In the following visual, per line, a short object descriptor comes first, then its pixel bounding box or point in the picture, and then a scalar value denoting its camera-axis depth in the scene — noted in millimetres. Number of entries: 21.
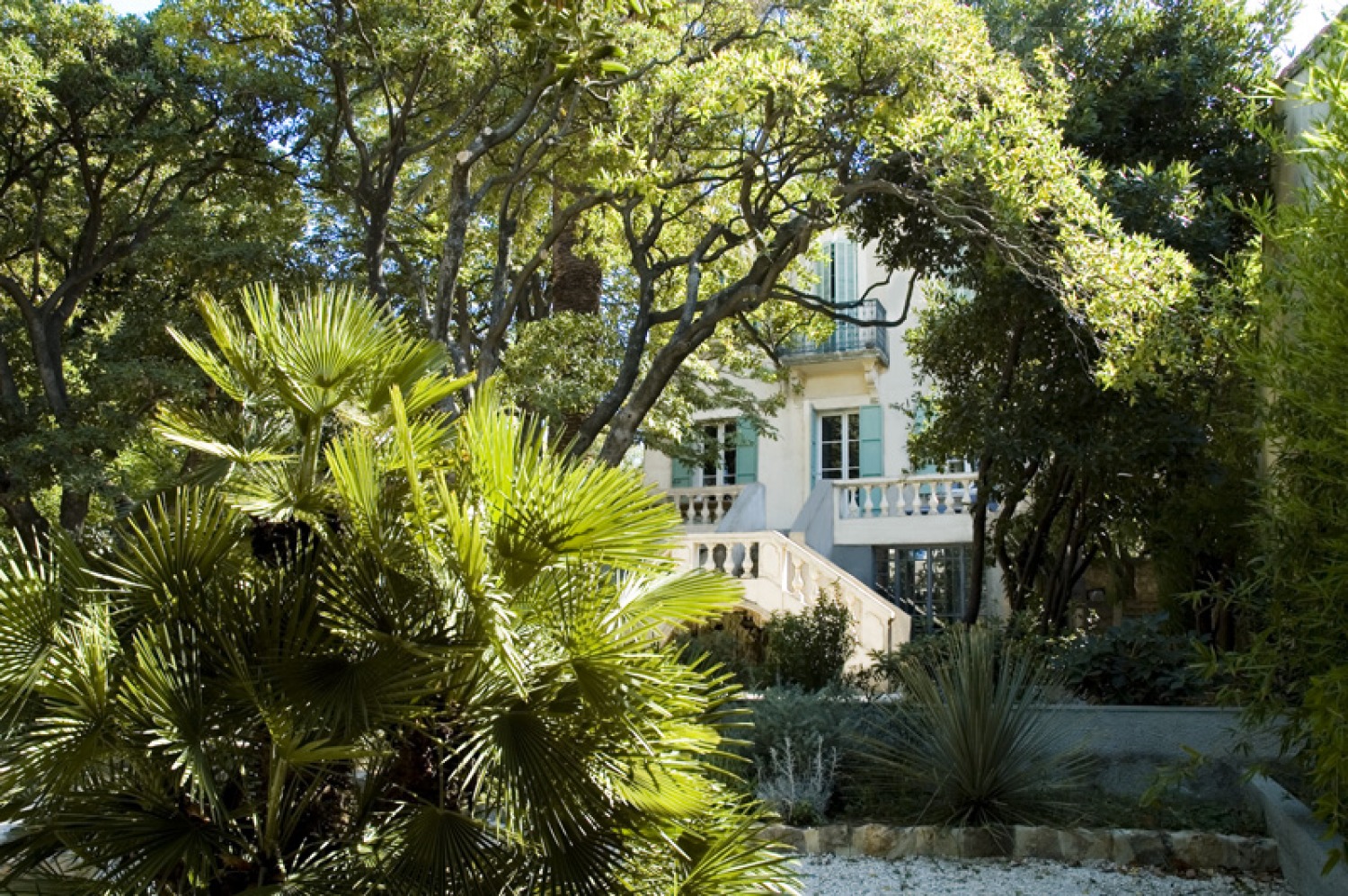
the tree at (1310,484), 4211
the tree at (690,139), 9133
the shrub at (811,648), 11391
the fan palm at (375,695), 3236
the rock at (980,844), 6484
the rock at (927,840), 6574
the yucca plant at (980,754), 6723
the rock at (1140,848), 6246
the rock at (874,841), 6664
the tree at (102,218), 12977
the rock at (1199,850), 6148
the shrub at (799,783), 7039
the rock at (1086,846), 6324
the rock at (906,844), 6609
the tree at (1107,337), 10297
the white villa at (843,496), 15727
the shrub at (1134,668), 8844
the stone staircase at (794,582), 14820
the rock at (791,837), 6770
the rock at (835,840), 6738
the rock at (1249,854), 6070
